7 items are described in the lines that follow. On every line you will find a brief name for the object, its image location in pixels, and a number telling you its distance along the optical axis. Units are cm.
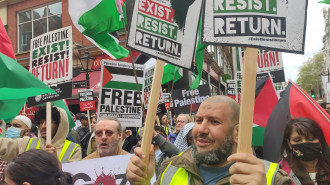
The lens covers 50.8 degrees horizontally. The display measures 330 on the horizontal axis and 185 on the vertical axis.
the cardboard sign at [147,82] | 600
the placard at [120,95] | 443
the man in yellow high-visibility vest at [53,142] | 371
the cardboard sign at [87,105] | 864
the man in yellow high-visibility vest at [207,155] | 199
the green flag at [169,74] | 726
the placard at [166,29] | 225
